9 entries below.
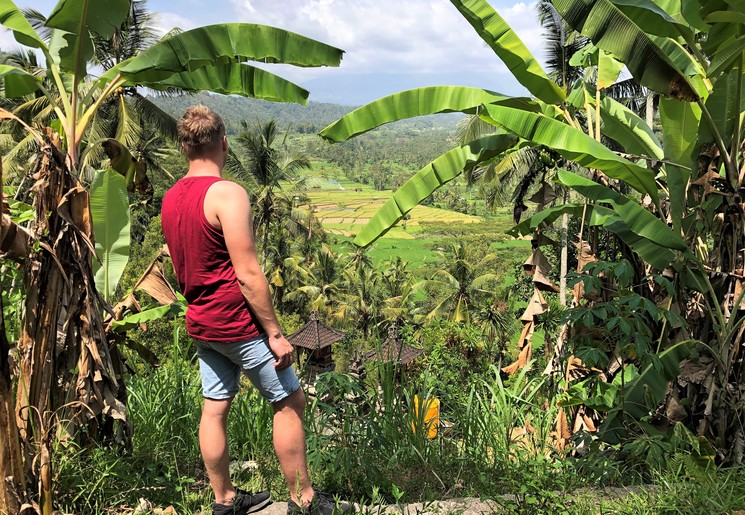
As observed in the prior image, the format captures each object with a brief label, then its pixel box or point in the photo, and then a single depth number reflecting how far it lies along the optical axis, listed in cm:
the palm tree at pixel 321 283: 3416
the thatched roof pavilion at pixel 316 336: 2191
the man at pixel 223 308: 232
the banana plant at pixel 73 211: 254
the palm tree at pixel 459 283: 3173
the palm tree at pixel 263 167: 2891
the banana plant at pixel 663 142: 313
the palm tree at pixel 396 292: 3559
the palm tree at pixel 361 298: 3616
